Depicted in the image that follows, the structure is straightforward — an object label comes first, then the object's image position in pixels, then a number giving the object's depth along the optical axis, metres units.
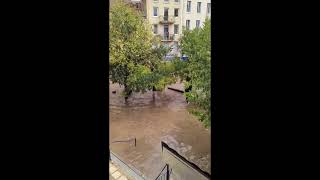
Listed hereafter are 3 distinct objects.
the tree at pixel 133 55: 11.03
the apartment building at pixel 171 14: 15.66
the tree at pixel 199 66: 6.74
